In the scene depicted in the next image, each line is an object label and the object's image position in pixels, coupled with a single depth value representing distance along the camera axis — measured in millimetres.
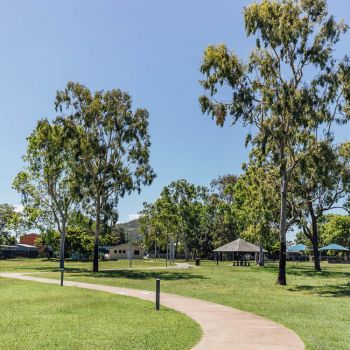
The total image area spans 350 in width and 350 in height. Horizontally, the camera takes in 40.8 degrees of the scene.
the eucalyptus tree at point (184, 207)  89750
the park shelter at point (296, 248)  83375
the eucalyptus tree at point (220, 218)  95188
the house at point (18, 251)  106775
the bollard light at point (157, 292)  16188
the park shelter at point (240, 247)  61859
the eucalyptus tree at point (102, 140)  43125
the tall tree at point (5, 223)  106462
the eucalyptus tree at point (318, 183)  29656
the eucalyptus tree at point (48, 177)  47906
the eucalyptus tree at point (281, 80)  28312
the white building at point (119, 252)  96625
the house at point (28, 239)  145262
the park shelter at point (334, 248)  80912
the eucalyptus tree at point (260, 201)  42156
